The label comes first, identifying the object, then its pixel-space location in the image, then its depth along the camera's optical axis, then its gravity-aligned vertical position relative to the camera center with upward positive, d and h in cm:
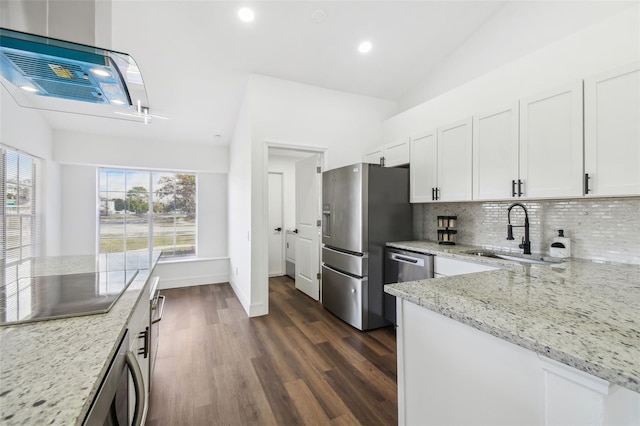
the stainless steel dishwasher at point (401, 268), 248 -56
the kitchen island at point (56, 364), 44 -33
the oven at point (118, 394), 57 -47
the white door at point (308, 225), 379 -20
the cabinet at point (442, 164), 255 +49
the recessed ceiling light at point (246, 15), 235 +177
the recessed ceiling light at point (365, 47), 294 +185
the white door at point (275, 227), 518 -30
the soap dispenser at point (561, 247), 201 -26
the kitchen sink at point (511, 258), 200 -38
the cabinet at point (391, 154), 319 +74
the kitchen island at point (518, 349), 60 -38
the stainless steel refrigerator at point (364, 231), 280 -21
